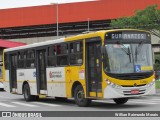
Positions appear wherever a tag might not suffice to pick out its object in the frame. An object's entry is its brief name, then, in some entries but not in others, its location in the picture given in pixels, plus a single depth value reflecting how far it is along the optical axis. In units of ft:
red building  218.18
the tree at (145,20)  122.83
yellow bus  57.26
